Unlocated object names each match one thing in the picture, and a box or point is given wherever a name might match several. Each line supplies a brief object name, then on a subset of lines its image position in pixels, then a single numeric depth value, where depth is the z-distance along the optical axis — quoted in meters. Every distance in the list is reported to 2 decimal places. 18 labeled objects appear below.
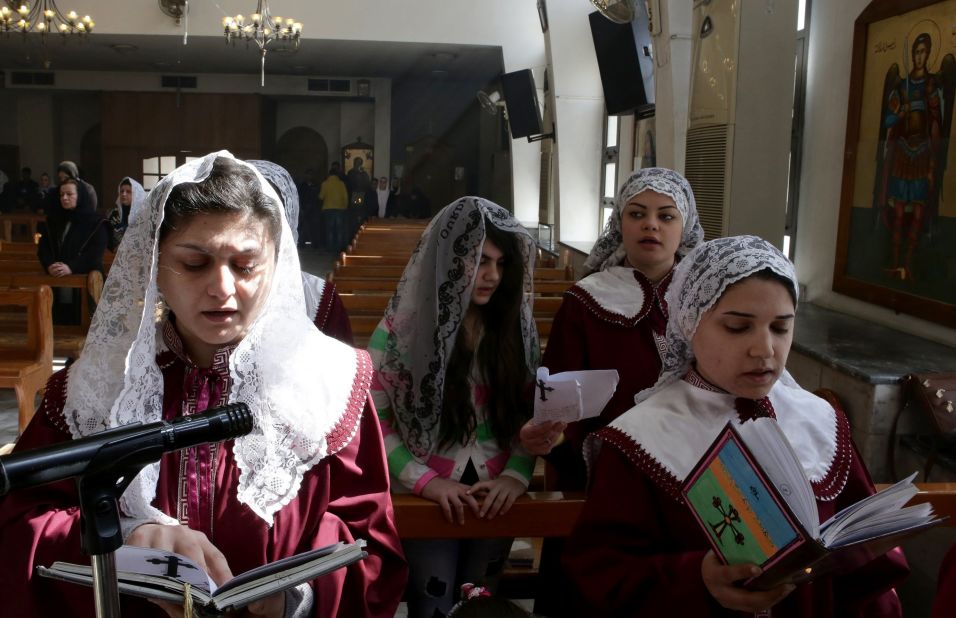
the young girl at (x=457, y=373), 2.14
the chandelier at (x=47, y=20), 10.62
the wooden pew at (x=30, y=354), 4.73
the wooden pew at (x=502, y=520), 2.00
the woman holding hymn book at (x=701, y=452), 1.50
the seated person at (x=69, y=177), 6.83
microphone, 0.81
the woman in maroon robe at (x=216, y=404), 1.29
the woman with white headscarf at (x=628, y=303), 2.47
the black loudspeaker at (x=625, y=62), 6.65
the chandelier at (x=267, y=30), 11.05
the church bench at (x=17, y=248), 7.82
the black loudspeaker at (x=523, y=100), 10.86
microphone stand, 0.86
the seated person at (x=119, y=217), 6.80
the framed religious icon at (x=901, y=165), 3.24
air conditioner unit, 3.93
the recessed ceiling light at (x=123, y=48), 13.41
